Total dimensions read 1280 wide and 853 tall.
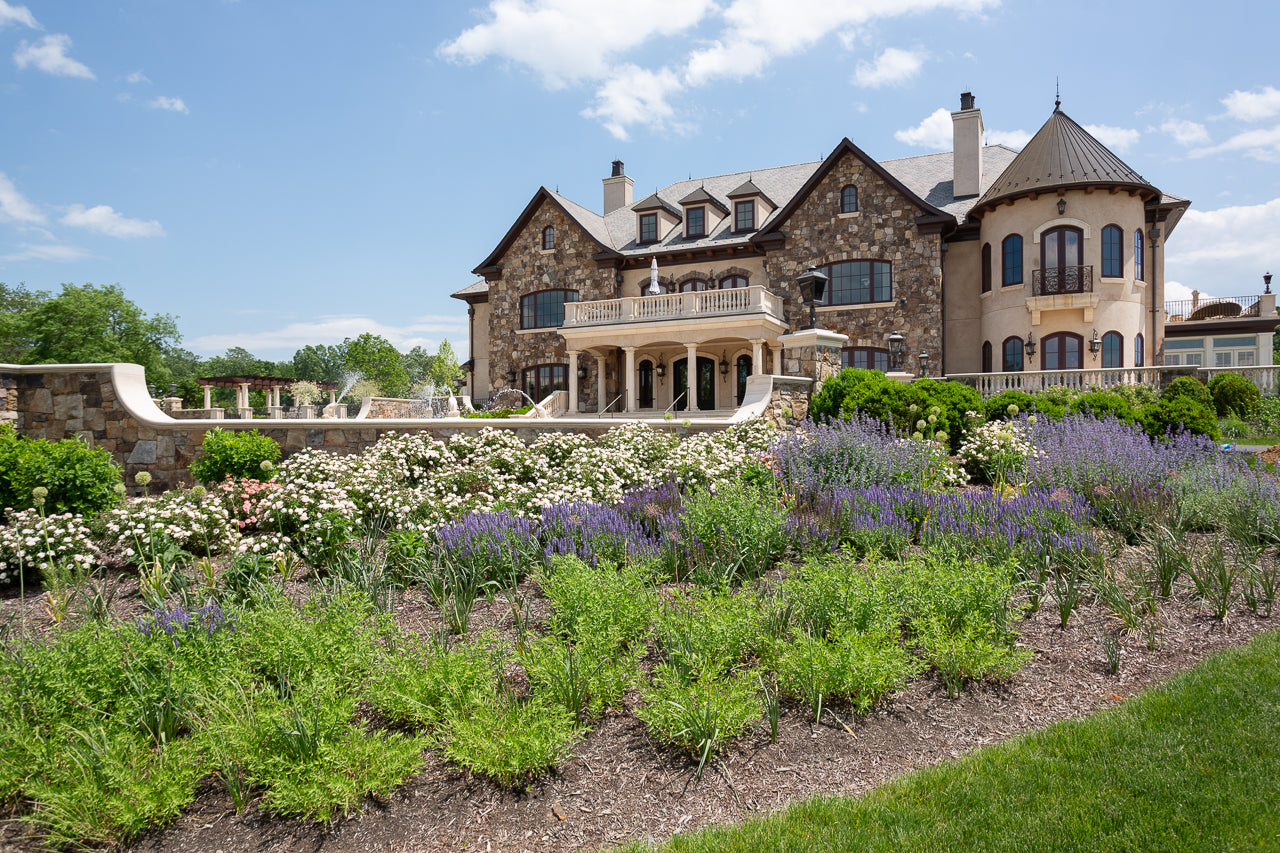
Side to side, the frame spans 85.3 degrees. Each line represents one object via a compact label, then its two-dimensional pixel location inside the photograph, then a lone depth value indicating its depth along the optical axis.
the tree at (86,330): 50.25
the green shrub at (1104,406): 10.52
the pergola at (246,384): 39.22
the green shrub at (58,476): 7.37
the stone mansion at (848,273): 19.72
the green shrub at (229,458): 9.28
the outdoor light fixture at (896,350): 20.09
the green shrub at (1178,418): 10.19
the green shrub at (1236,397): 14.98
